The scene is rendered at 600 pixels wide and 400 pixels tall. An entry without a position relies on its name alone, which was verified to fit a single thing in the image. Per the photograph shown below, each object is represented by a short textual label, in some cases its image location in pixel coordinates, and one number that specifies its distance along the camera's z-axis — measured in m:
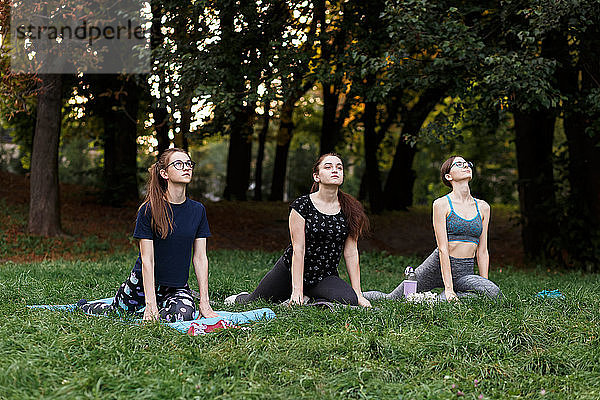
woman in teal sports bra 6.83
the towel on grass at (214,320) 5.33
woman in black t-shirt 6.64
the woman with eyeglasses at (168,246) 5.81
